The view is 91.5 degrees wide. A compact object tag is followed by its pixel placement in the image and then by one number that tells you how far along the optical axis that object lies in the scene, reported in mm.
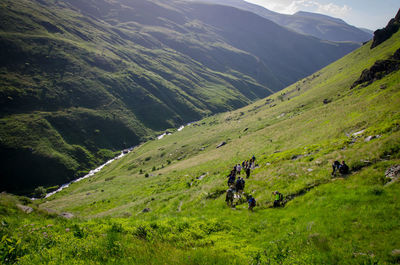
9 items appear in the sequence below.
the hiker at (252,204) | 17881
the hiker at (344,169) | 17969
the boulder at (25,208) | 14664
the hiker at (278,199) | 17516
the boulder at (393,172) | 14348
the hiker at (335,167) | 18656
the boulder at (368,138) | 22547
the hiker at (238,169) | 29791
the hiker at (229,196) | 20391
